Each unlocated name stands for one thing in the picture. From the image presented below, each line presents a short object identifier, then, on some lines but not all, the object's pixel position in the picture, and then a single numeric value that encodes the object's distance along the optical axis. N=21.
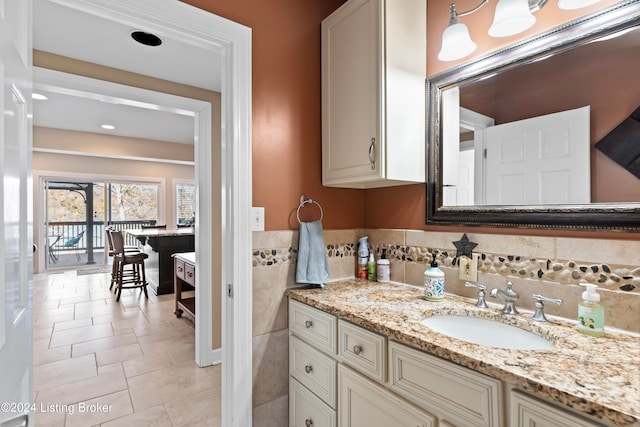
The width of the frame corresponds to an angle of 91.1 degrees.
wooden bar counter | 4.82
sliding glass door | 6.67
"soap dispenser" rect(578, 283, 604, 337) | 0.99
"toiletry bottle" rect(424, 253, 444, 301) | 1.40
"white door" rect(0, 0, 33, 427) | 0.67
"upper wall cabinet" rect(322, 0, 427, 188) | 1.45
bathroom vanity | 0.71
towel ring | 1.74
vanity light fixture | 1.17
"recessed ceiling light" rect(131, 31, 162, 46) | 1.97
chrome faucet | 1.21
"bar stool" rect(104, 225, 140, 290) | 5.03
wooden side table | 3.54
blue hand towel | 1.64
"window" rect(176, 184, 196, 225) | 7.66
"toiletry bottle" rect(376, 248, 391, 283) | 1.77
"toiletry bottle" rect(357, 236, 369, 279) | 1.87
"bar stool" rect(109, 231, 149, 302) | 4.71
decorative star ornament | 1.44
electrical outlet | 1.41
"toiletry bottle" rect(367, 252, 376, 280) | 1.84
